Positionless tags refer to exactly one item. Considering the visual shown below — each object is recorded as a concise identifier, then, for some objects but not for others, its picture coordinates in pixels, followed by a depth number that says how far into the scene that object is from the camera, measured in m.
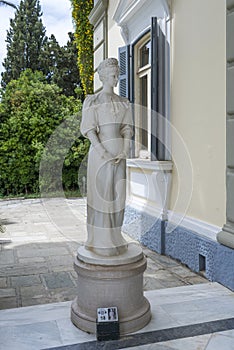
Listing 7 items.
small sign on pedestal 2.85
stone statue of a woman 3.02
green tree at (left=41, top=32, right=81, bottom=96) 21.41
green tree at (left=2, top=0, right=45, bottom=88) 22.58
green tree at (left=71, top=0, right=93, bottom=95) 12.30
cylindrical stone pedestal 2.96
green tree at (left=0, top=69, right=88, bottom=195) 12.66
